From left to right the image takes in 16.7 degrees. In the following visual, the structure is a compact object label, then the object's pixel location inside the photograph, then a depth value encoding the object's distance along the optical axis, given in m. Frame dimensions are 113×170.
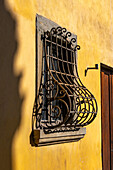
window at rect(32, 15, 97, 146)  4.63
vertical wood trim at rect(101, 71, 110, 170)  6.89
